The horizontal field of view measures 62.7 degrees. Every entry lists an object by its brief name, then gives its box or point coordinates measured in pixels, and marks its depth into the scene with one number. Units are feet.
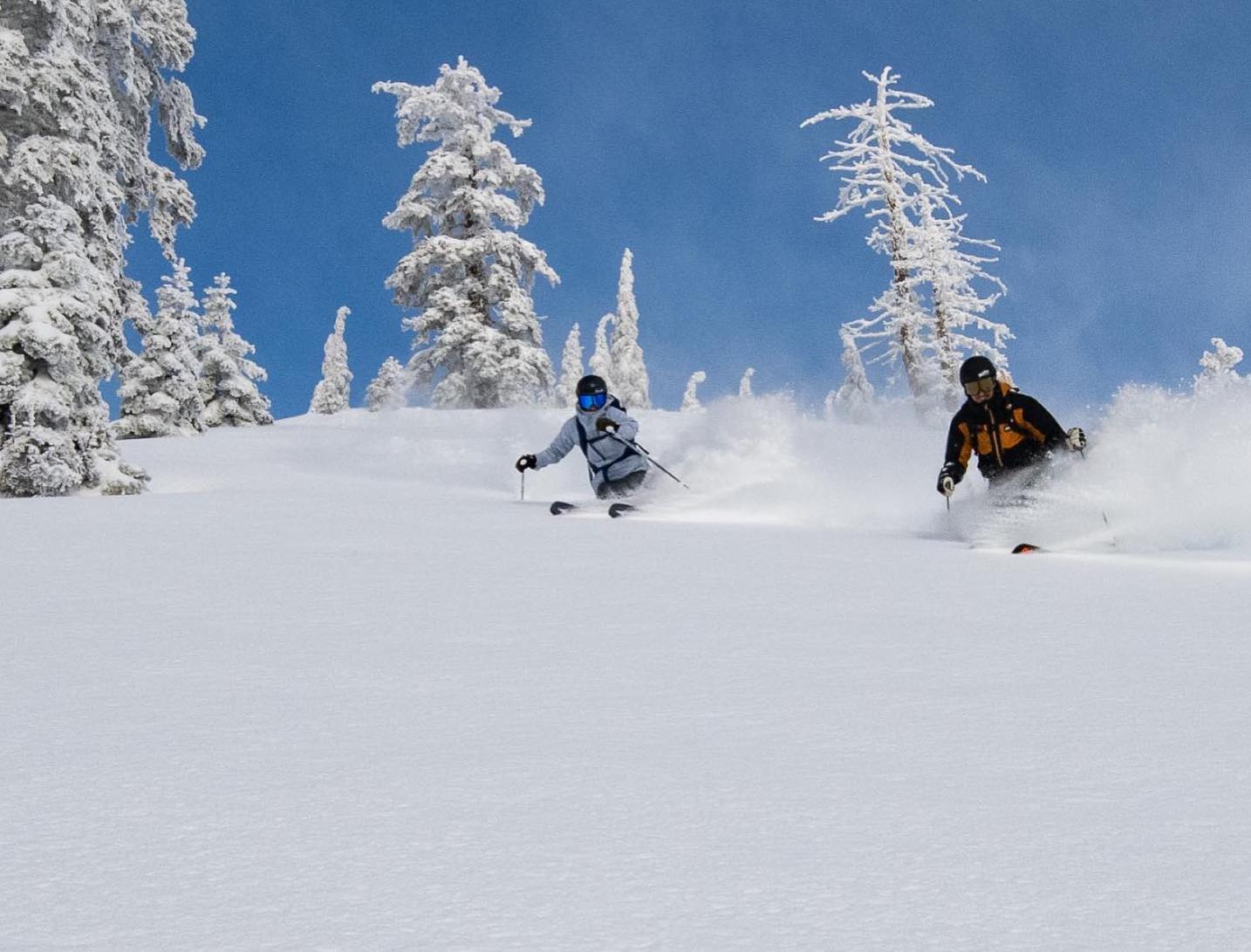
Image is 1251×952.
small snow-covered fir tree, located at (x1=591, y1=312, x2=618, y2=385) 223.71
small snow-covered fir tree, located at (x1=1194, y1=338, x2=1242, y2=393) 147.13
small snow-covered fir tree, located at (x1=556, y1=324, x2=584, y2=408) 237.04
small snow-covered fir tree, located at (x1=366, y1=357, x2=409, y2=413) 192.99
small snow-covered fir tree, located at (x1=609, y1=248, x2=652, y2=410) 216.74
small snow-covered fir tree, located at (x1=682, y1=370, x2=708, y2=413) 258.04
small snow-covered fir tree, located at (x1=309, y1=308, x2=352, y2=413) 239.50
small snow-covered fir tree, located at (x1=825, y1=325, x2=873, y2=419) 160.45
